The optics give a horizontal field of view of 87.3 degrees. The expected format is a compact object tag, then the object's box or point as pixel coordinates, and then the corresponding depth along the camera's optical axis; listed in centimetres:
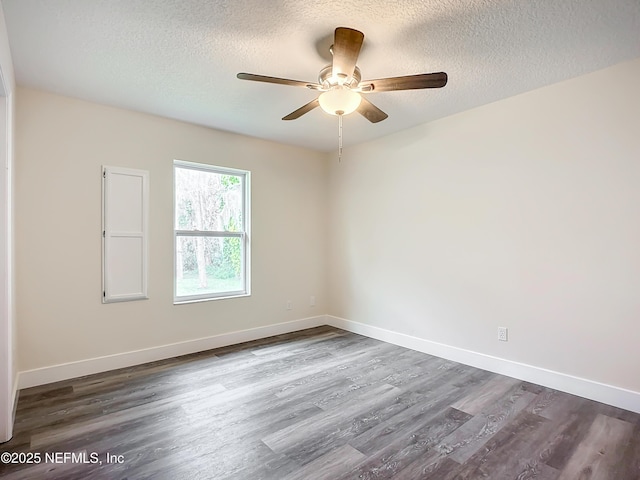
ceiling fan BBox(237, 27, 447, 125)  191
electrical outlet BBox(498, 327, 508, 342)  307
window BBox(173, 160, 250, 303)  372
